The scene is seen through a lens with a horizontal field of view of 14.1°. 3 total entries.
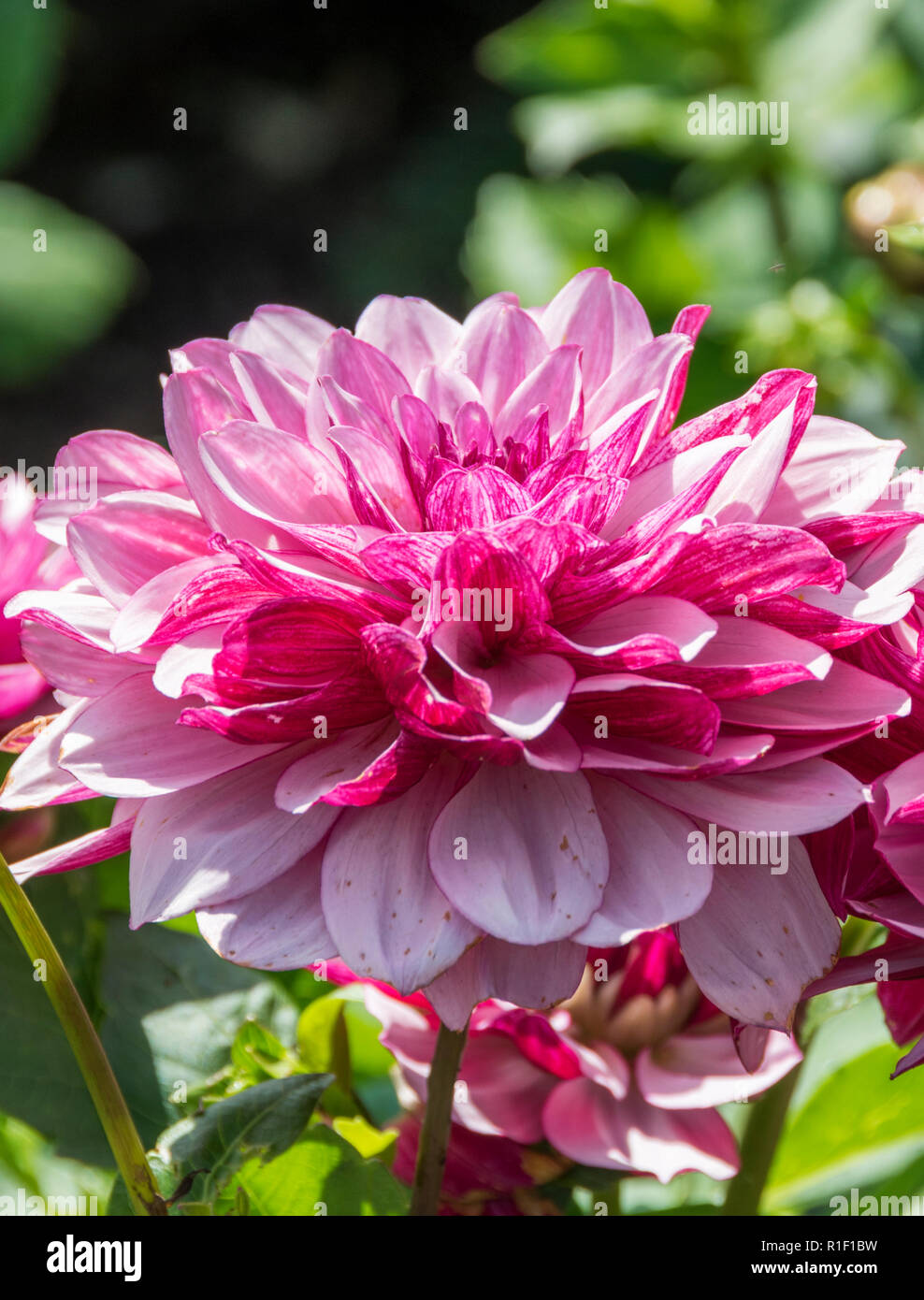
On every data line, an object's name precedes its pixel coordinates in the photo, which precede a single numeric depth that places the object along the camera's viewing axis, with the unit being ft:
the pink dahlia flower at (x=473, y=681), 1.99
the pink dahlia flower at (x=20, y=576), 2.28
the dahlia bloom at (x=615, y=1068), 2.27
